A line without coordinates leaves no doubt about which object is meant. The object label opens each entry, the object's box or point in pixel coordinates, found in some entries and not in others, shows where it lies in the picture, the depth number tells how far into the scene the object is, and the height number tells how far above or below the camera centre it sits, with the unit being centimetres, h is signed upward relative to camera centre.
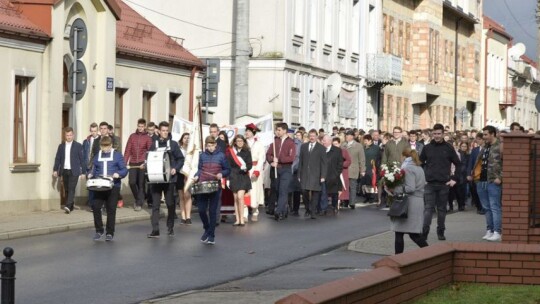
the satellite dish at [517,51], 9581 +572
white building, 4341 +272
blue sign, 3144 +104
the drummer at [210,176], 2123 -65
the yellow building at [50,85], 2702 +96
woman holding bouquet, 1770 -91
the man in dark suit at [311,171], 2928 -75
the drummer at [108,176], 2152 -66
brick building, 6075 +354
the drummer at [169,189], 2242 -91
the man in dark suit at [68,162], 2756 -59
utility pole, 3691 +187
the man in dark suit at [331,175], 3050 -87
